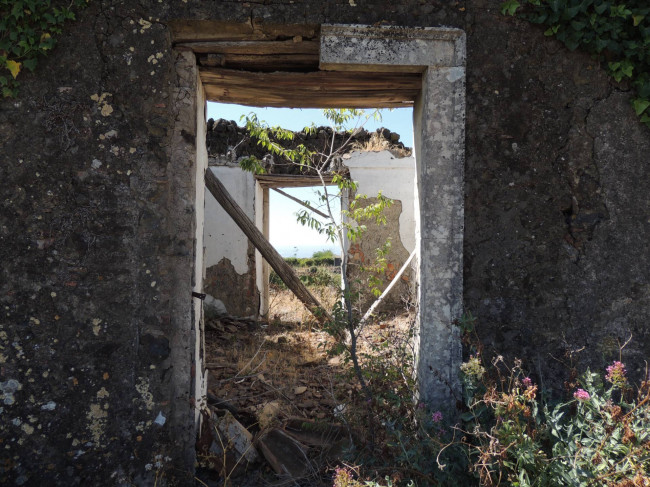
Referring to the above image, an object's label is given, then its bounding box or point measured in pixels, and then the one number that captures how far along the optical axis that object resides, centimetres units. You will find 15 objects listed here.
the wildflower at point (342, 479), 197
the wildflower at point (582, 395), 204
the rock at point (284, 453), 302
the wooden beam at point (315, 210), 377
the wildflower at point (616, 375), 198
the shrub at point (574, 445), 188
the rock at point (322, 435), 308
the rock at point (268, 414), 348
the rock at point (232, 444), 306
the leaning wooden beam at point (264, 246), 542
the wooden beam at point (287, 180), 739
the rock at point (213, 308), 715
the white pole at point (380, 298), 354
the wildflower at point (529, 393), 207
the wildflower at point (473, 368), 234
